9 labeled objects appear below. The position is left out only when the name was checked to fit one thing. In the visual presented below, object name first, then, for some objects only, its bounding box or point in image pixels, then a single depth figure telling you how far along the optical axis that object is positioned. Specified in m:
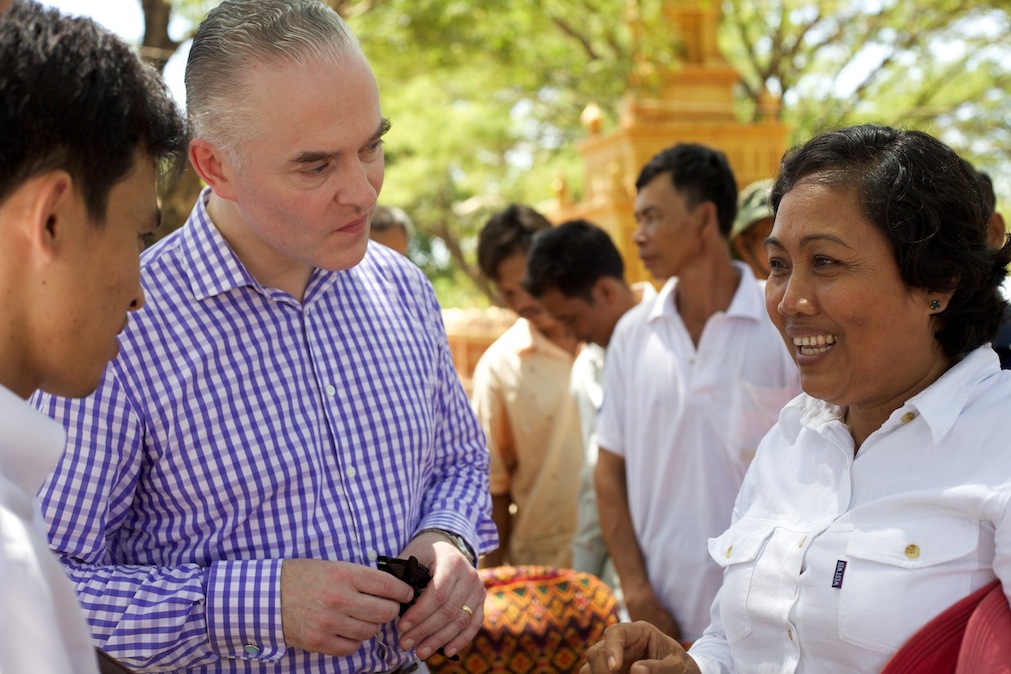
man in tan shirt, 4.77
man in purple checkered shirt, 2.11
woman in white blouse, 1.88
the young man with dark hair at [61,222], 1.30
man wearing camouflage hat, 4.52
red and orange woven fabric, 2.80
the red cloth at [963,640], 1.74
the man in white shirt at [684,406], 3.60
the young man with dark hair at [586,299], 4.39
